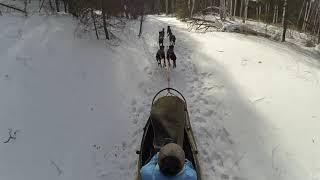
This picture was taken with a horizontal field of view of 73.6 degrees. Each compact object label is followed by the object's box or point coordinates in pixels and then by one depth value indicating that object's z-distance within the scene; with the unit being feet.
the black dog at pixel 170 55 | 21.57
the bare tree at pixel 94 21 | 25.62
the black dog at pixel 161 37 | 24.93
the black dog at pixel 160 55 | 21.52
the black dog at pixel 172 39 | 26.18
